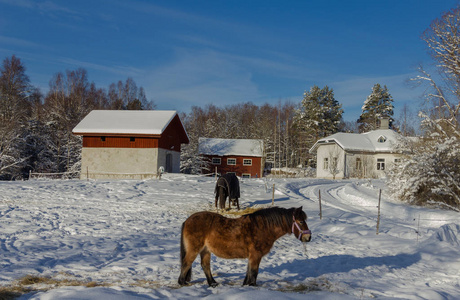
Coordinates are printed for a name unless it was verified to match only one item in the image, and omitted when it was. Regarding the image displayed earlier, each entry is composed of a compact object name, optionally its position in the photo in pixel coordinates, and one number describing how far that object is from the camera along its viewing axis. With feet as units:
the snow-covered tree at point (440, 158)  61.46
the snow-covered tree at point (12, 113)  104.94
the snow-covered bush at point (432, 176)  60.80
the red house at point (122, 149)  93.45
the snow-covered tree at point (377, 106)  204.44
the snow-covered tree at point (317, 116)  182.70
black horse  49.29
